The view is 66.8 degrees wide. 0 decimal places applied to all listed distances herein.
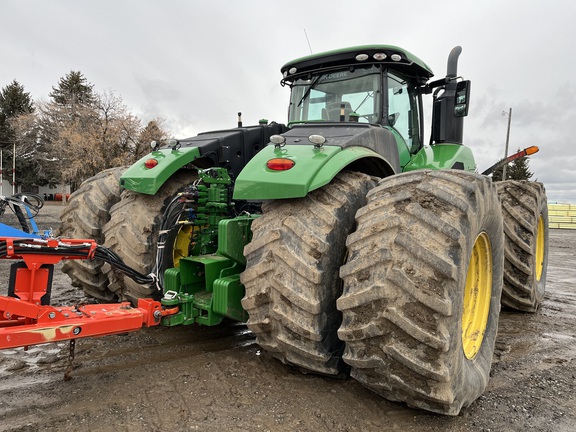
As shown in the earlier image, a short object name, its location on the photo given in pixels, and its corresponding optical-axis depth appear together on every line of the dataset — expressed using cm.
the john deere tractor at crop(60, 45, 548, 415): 235
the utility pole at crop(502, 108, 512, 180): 3103
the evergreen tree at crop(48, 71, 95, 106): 4925
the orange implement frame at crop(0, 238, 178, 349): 245
